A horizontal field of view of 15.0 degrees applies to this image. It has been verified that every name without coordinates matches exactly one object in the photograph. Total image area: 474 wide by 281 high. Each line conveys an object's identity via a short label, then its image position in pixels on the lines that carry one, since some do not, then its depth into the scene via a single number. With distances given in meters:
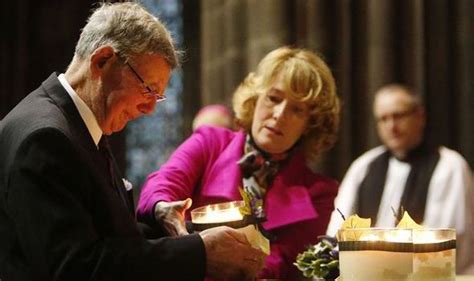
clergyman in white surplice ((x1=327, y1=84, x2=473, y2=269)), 4.61
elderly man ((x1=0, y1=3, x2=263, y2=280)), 3.12
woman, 3.93
